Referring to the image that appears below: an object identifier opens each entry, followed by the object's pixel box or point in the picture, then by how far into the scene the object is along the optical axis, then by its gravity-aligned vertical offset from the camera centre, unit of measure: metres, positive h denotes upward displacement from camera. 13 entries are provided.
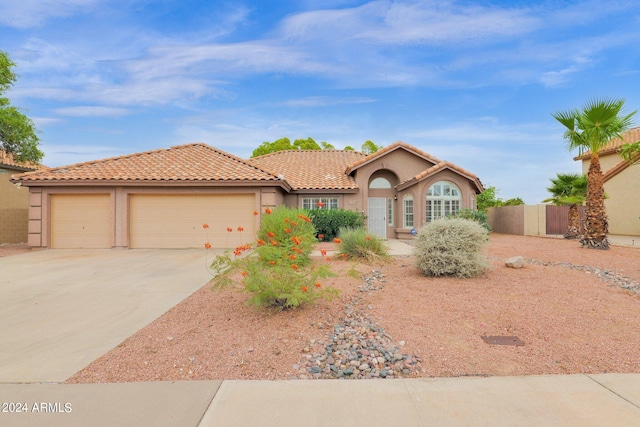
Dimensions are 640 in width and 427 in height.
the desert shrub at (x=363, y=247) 9.78 -0.88
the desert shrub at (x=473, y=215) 17.77 +0.12
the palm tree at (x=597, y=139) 12.98 +3.14
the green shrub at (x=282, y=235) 5.29 -0.43
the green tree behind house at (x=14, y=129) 19.66 +5.44
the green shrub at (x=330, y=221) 17.02 -0.17
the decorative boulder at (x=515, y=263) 8.52 -1.16
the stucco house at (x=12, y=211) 17.39 +0.40
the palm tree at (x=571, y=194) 17.67 +1.34
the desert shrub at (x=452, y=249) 7.46 -0.72
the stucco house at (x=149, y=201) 14.75 +0.78
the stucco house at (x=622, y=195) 20.81 +1.40
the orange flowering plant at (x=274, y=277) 4.95 -0.91
